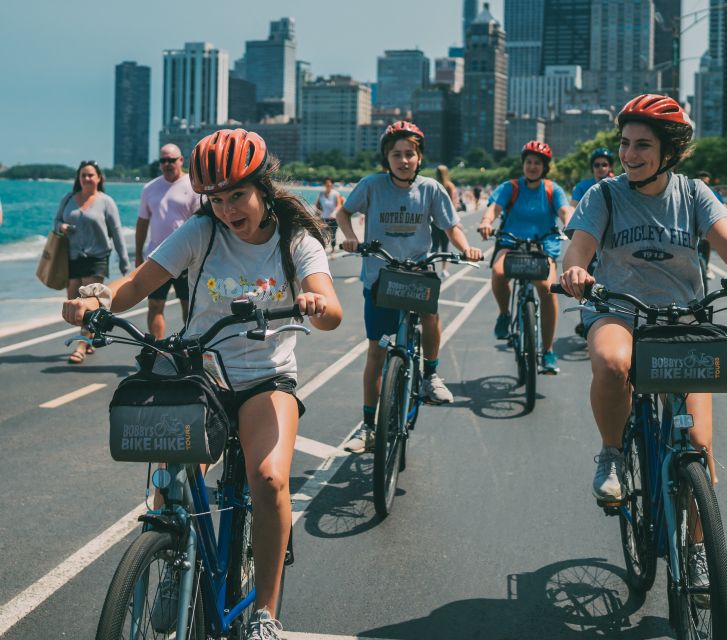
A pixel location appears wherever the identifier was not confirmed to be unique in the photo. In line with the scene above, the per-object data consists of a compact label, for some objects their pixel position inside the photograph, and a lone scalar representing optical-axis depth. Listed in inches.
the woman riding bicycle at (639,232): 166.1
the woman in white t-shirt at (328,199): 985.5
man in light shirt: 377.1
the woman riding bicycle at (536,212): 350.9
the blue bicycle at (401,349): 218.1
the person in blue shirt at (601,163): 425.1
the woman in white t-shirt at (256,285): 134.4
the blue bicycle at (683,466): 130.6
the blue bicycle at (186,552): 111.1
